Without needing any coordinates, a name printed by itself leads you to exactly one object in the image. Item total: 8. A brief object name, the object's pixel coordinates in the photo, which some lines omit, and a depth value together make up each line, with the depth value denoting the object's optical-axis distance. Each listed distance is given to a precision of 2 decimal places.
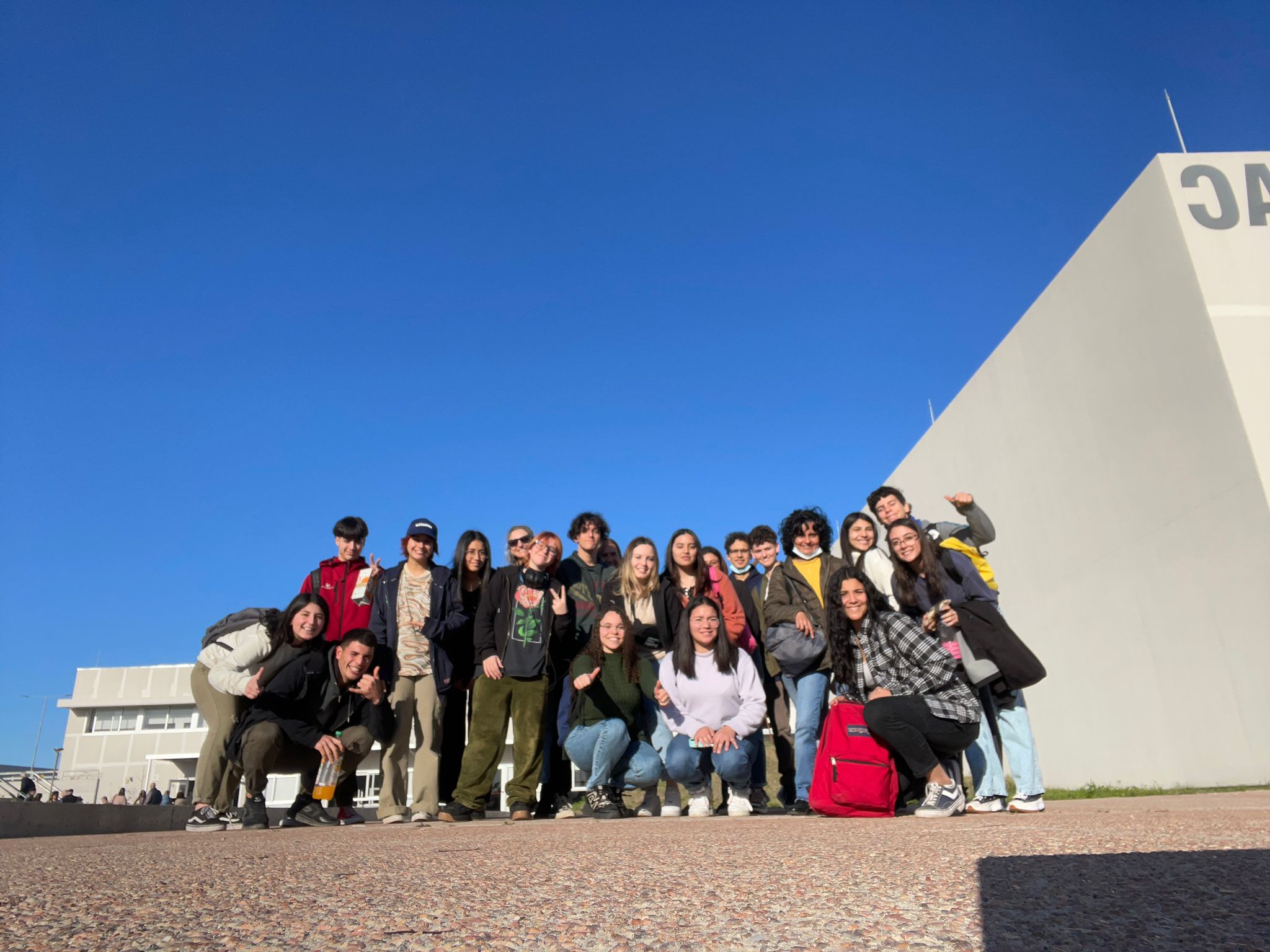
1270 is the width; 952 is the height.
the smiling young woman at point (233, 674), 4.32
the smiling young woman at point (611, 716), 4.16
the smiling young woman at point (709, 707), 4.09
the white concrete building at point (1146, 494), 6.39
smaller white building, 31.97
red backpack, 3.58
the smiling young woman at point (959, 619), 3.93
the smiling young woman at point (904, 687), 3.58
